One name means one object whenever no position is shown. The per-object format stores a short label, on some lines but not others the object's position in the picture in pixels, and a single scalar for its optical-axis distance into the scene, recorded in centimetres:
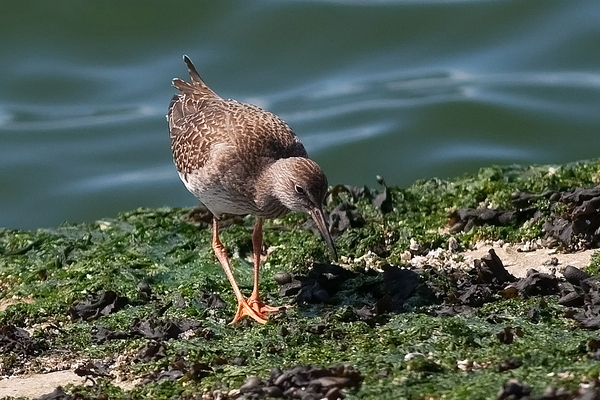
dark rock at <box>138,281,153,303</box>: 1334
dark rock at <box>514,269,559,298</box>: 1166
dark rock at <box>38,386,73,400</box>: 949
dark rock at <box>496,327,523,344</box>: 973
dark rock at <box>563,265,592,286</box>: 1162
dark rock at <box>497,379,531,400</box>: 775
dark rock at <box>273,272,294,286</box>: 1347
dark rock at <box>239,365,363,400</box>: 863
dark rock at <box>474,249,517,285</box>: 1226
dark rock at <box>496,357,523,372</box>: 876
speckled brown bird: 1305
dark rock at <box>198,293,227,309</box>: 1302
